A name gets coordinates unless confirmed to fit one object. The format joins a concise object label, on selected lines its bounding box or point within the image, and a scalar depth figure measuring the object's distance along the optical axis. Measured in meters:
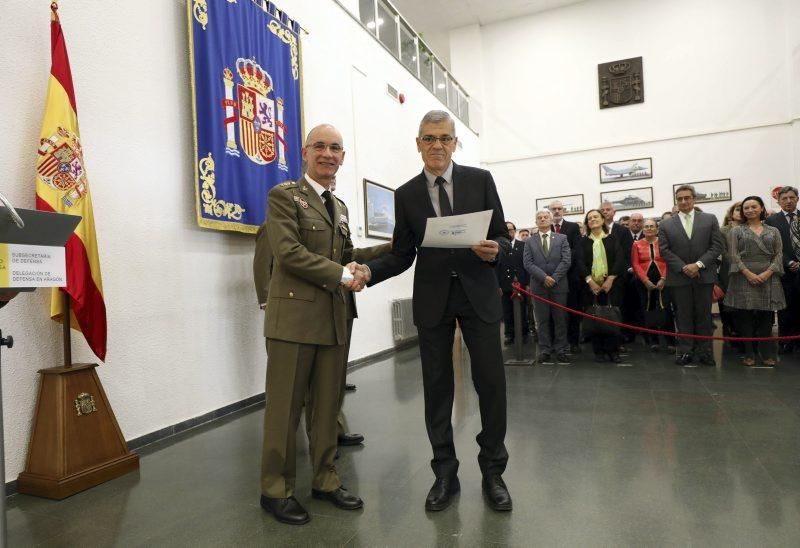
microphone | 1.29
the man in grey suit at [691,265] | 4.66
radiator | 6.56
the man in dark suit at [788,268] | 4.98
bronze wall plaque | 10.43
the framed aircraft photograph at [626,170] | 10.30
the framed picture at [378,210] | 6.14
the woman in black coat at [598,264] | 5.38
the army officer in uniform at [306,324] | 2.00
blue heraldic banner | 3.51
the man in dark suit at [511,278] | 5.78
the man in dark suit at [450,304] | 2.07
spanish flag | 2.45
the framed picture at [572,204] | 10.84
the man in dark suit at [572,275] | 5.49
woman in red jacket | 5.55
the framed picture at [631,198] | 10.27
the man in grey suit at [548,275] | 5.14
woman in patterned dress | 4.49
